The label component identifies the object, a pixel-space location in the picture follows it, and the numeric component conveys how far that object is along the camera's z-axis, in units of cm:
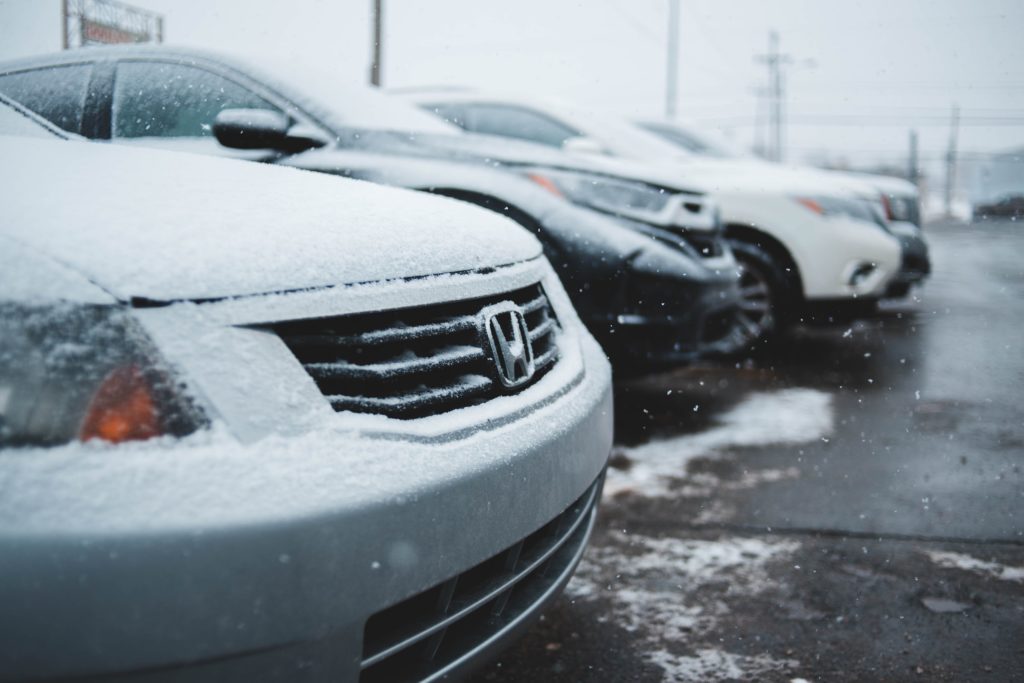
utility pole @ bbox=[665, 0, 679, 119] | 3203
